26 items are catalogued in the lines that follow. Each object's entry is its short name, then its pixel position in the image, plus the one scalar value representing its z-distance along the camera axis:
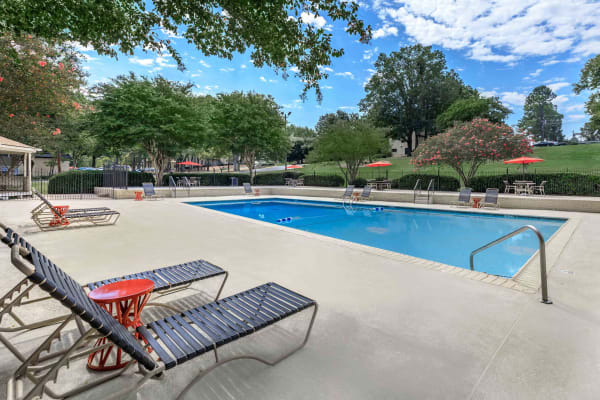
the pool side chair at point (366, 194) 15.89
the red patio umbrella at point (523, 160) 15.07
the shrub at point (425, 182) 18.51
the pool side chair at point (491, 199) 12.28
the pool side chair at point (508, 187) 16.21
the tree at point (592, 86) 22.19
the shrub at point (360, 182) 22.62
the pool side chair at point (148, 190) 14.73
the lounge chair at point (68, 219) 6.77
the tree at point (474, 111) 37.00
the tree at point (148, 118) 18.80
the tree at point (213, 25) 3.82
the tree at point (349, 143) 21.27
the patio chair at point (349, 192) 16.35
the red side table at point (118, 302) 1.90
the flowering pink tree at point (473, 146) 15.77
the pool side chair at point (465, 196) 13.02
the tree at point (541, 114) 76.06
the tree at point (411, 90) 45.31
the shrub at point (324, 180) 24.30
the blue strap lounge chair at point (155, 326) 1.30
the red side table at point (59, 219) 6.94
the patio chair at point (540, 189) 15.14
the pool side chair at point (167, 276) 1.98
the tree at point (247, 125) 24.58
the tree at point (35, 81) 10.16
